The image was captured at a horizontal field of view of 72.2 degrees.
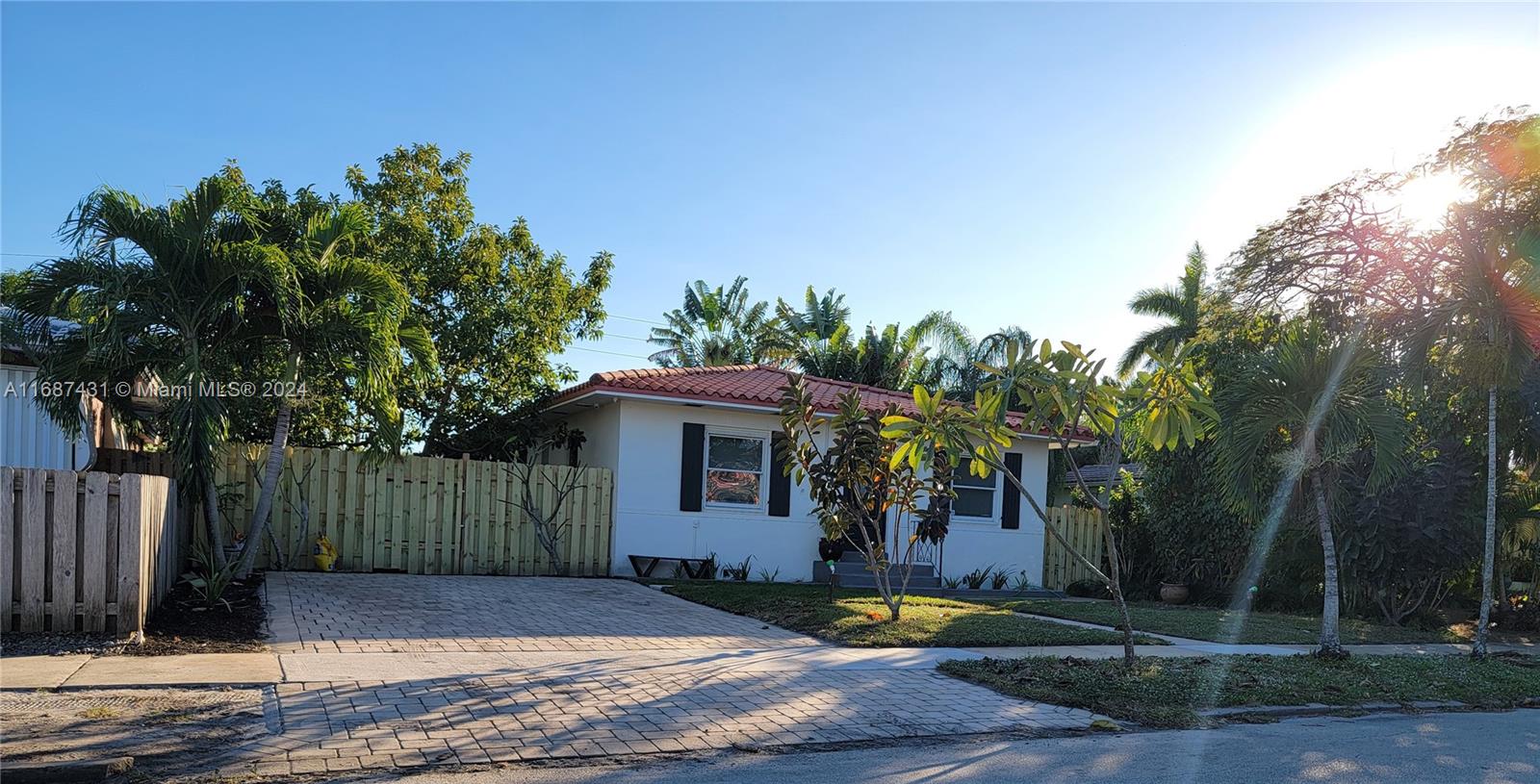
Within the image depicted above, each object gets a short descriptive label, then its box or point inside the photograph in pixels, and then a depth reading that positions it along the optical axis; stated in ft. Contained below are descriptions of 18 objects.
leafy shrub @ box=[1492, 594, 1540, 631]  51.44
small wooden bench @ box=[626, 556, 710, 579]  54.85
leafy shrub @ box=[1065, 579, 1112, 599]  63.62
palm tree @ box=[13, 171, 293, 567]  34.73
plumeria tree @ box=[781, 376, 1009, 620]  39.42
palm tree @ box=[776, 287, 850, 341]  105.91
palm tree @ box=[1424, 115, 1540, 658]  35.96
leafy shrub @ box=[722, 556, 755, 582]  56.54
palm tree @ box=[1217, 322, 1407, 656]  34.47
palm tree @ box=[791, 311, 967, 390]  99.66
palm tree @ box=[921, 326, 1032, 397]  108.47
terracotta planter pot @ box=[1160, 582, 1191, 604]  60.75
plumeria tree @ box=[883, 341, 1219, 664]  27.55
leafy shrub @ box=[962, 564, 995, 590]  62.03
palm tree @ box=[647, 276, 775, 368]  116.16
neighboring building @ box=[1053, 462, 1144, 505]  105.84
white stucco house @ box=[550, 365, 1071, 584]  54.95
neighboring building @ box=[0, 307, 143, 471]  36.19
